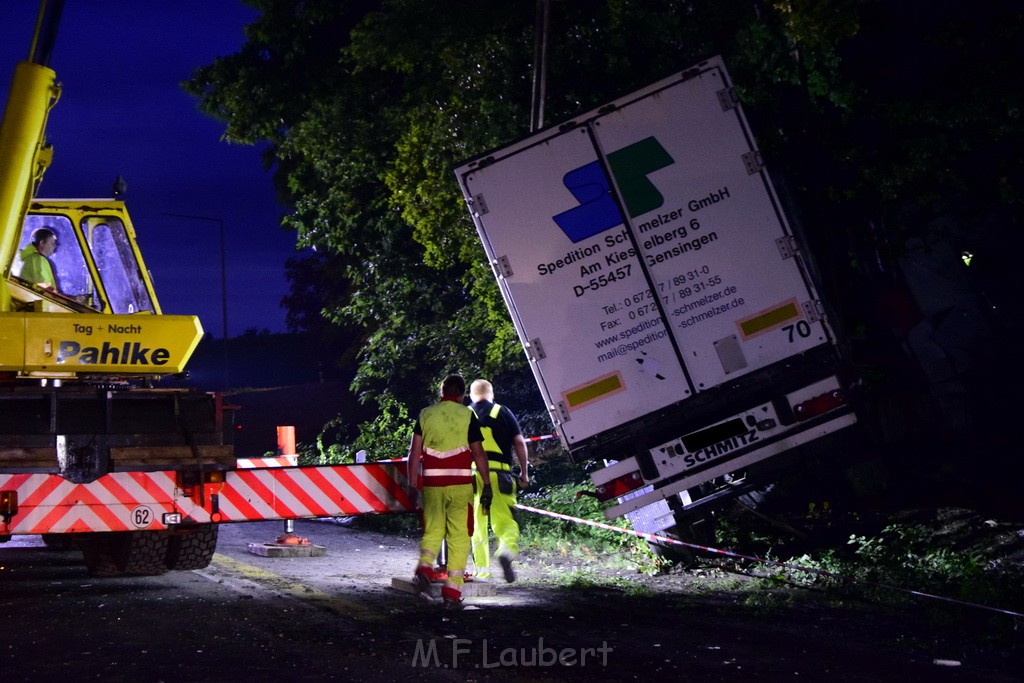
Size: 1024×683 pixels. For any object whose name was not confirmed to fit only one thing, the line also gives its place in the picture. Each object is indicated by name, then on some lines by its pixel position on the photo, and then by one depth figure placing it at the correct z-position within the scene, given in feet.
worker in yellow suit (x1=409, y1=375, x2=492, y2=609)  30.17
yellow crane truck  29.19
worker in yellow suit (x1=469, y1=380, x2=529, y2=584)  33.96
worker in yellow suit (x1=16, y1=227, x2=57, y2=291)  33.68
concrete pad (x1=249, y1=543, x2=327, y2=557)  41.06
